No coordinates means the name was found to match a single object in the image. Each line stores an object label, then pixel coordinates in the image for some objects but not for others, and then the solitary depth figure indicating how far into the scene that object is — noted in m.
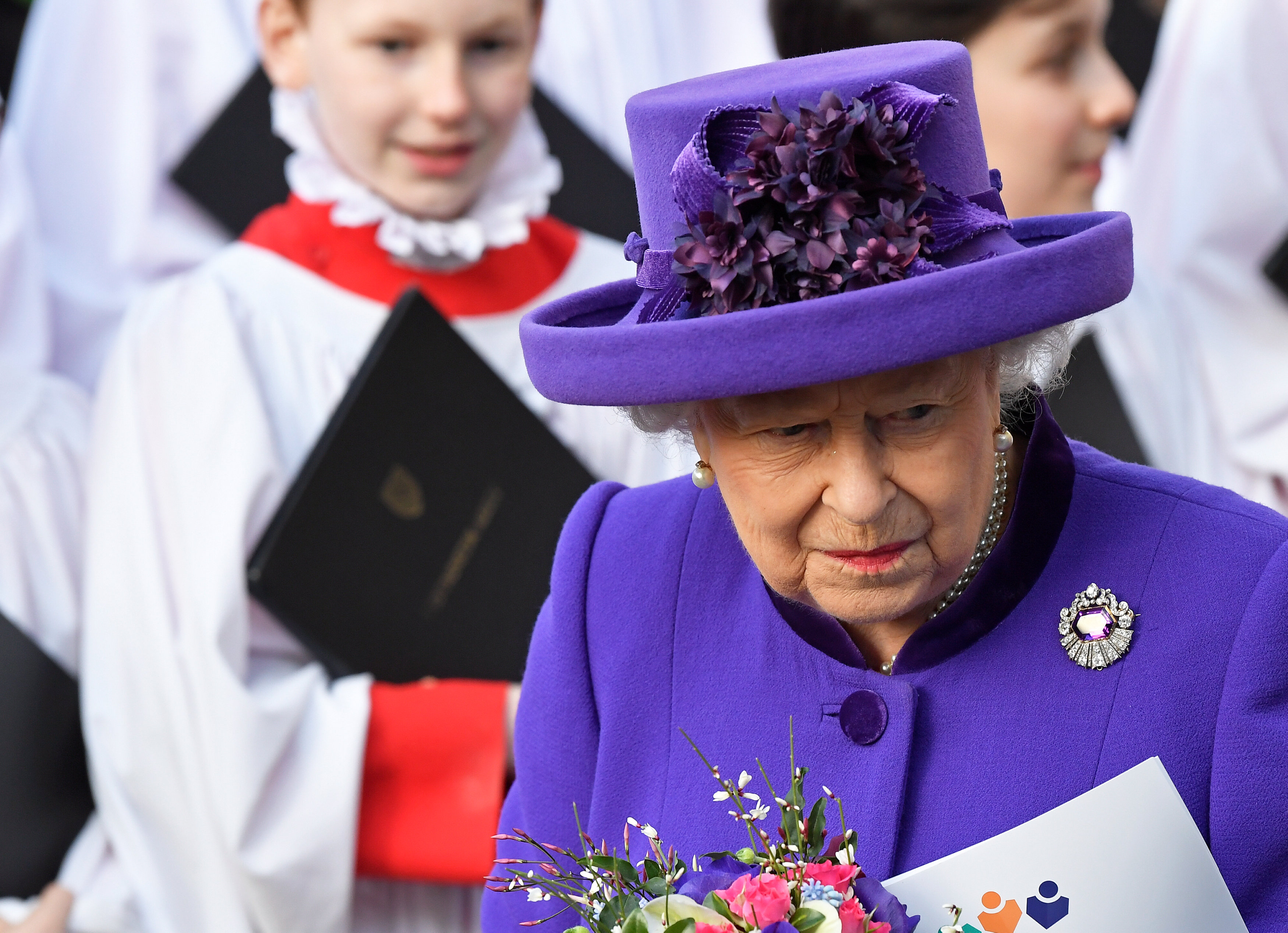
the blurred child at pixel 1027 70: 5.34
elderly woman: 2.55
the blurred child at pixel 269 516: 4.97
